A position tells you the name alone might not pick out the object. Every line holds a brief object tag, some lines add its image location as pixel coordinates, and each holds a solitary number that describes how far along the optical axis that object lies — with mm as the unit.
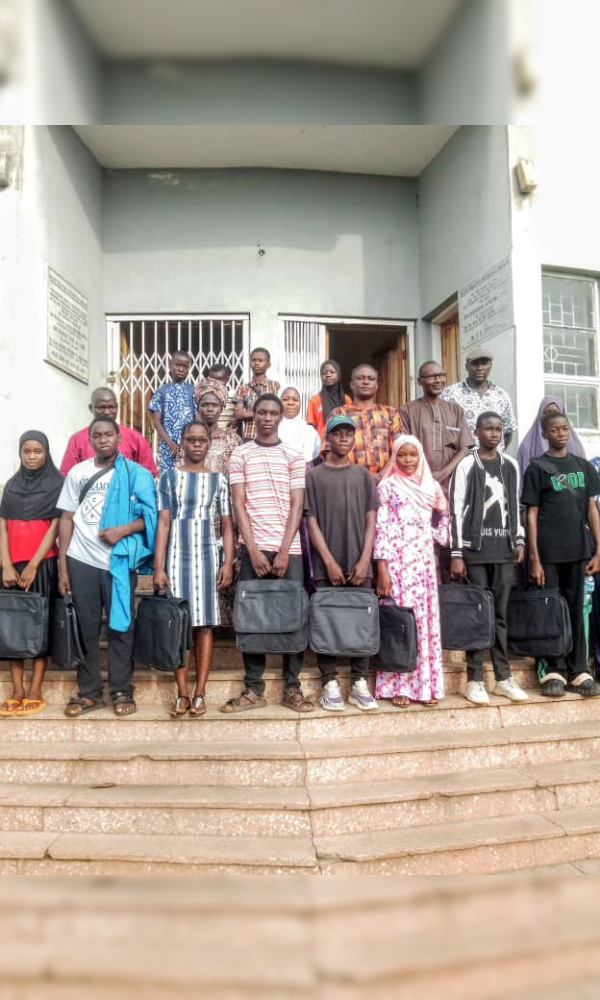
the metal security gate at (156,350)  7340
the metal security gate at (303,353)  7410
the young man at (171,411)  5742
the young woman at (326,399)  5738
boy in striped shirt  4000
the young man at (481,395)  5238
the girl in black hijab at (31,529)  4055
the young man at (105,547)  3918
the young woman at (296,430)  5469
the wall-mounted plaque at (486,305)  5883
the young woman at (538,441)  5283
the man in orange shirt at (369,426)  4578
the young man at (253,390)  5830
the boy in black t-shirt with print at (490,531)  4293
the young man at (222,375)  5840
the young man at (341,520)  4051
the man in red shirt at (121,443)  4812
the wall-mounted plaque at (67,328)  6105
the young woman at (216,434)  4855
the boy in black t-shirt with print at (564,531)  4387
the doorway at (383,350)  7746
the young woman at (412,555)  4047
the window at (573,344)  6523
